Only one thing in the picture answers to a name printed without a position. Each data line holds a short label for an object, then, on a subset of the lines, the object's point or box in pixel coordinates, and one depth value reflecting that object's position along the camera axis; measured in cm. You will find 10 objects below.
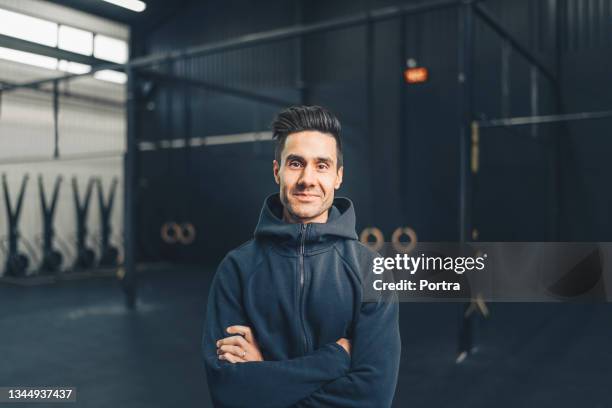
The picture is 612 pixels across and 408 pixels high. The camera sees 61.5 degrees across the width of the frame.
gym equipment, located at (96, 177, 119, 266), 809
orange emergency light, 394
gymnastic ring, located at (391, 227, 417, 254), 363
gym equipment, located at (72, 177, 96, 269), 782
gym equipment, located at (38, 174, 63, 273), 735
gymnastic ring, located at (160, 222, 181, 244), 855
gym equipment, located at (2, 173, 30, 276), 700
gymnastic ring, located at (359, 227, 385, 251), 403
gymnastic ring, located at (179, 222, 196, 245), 829
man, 86
